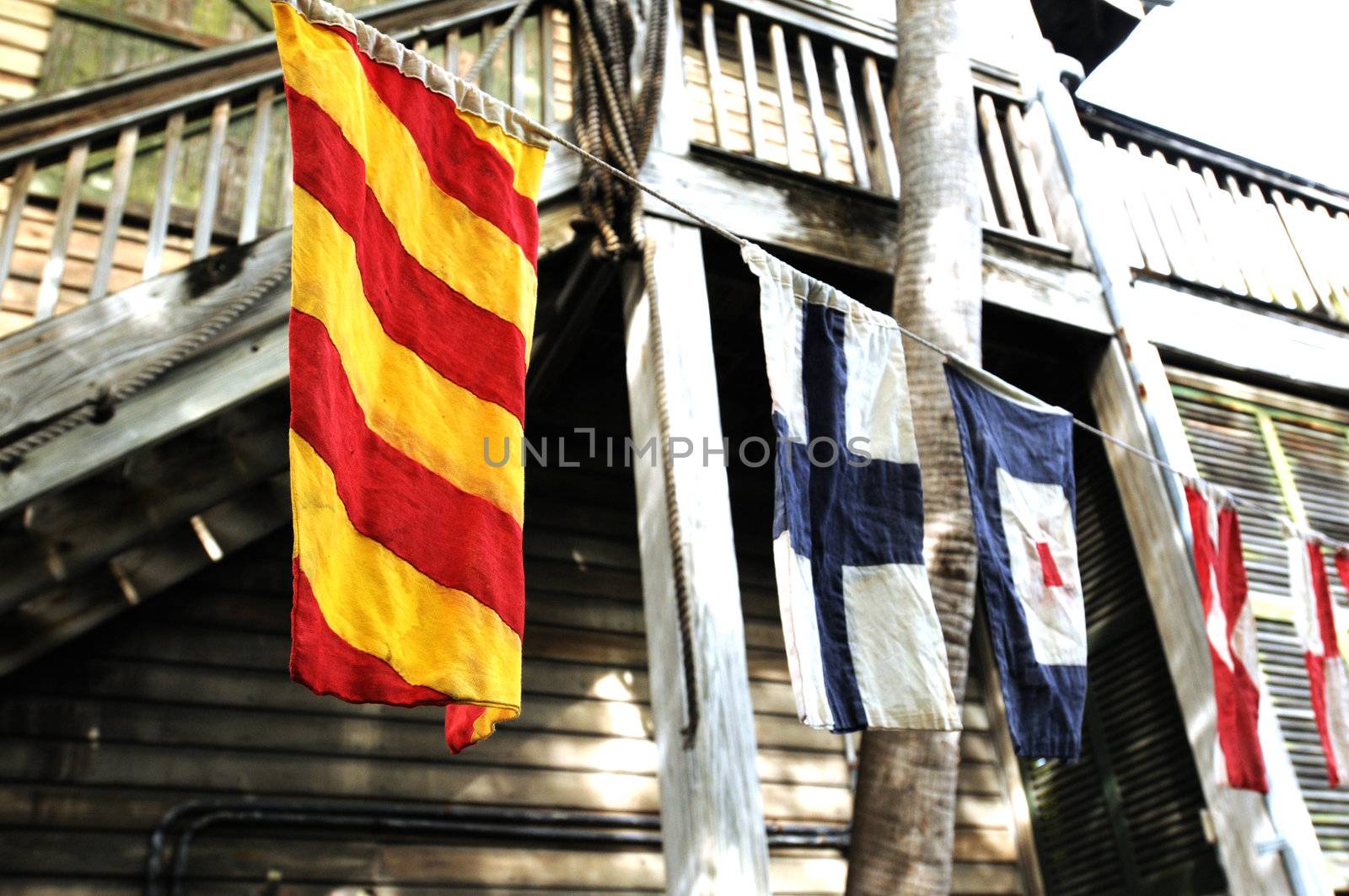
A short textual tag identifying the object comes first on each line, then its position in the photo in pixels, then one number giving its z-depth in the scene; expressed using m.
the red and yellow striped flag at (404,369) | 2.32
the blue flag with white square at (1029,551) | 3.78
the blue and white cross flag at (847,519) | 3.27
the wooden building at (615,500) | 3.85
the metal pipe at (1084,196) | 5.53
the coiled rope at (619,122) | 4.38
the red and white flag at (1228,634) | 4.66
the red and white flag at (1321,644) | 4.99
